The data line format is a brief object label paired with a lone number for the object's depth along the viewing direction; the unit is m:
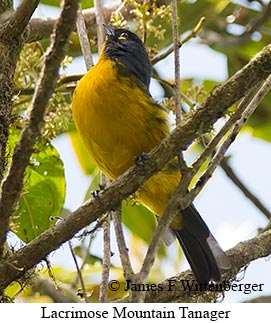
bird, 7.49
